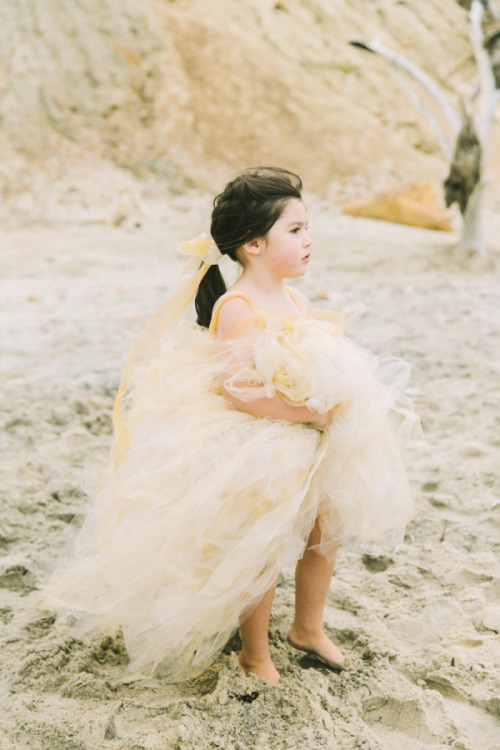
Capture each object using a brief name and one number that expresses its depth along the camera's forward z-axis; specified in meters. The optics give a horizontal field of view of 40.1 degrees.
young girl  1.55
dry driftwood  7.03
